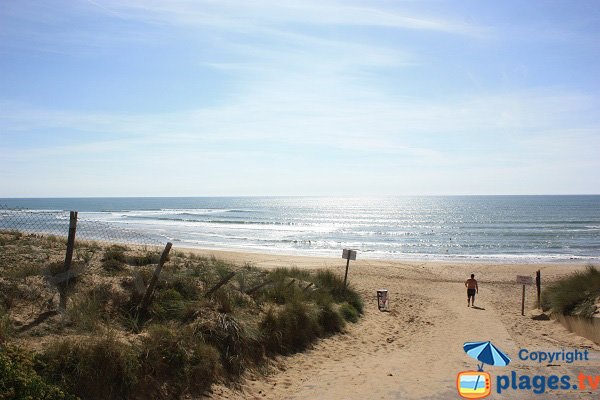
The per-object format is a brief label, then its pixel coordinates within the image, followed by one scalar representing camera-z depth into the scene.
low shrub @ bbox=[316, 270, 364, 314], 15.39
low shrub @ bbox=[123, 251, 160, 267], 11.89
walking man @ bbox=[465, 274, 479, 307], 18.64
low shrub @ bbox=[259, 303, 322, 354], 9.95
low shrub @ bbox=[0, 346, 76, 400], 4.96
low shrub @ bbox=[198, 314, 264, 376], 8.34
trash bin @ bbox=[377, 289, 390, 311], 16.84
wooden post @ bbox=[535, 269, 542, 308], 16.91
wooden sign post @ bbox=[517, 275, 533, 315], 16.63
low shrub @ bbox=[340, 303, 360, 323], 13.94
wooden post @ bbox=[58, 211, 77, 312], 8.39
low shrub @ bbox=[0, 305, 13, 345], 6.46
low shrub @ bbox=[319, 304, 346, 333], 12.26
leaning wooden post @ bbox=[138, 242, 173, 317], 8.86
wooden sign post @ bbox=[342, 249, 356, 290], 16.11
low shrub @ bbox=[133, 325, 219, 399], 6.93
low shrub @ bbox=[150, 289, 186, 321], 8.93
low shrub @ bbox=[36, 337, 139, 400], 6.17
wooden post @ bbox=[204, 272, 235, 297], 10.02
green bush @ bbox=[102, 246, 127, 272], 10.79
